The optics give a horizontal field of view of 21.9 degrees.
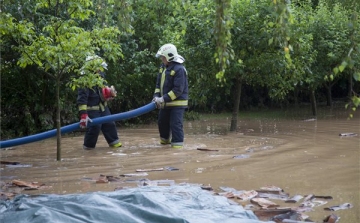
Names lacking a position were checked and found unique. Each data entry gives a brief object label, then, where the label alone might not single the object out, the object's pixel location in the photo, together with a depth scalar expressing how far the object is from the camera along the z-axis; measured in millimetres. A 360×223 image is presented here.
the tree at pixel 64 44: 14519
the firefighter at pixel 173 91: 18092
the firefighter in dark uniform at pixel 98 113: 18092
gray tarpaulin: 8367
